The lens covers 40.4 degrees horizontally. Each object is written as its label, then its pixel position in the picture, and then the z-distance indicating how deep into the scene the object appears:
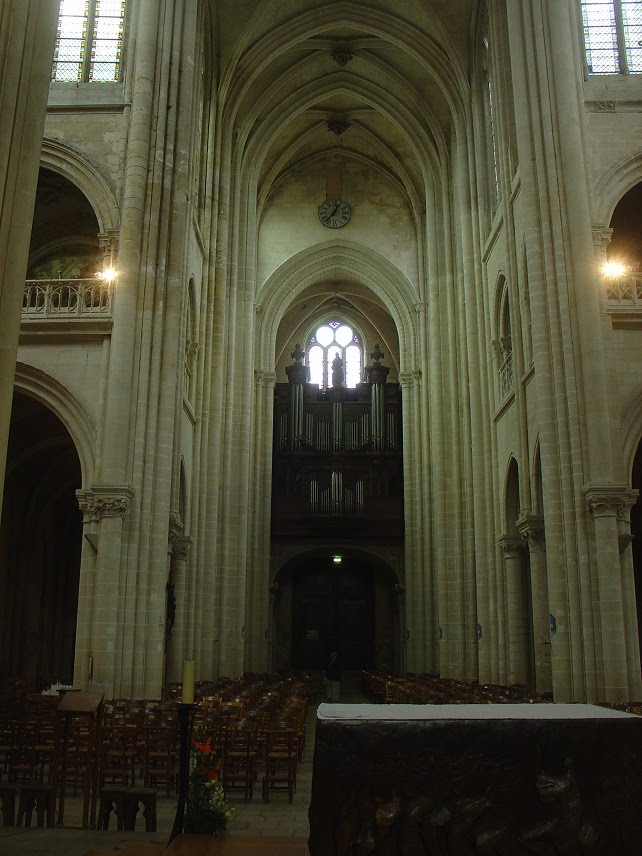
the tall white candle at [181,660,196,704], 6.77
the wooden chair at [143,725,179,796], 10.54
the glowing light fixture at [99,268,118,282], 18.56
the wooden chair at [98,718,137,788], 9.99
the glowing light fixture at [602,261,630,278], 18.07
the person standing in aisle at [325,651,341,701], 26.20
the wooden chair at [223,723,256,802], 10.73
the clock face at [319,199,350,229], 36.03
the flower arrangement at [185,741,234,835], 7.15
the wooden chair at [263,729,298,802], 10.69
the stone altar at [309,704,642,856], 5.16
